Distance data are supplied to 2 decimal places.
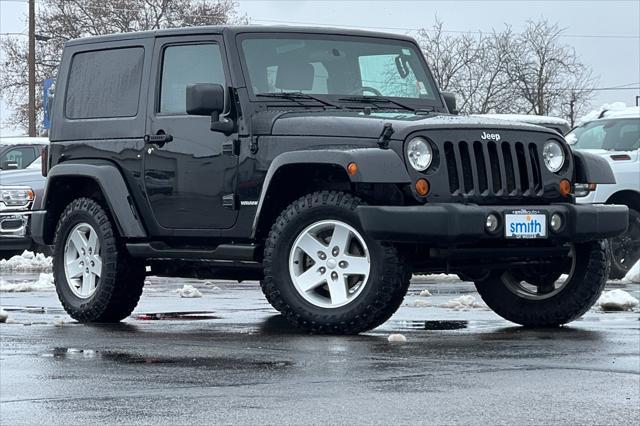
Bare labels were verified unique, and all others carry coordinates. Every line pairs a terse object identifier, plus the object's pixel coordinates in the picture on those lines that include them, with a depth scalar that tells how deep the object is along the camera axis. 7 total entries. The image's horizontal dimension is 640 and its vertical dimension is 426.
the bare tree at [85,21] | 65.12
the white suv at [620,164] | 16.34
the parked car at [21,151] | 22.14
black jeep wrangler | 9.17
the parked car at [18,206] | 19.94
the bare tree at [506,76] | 65.94
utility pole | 47.91
